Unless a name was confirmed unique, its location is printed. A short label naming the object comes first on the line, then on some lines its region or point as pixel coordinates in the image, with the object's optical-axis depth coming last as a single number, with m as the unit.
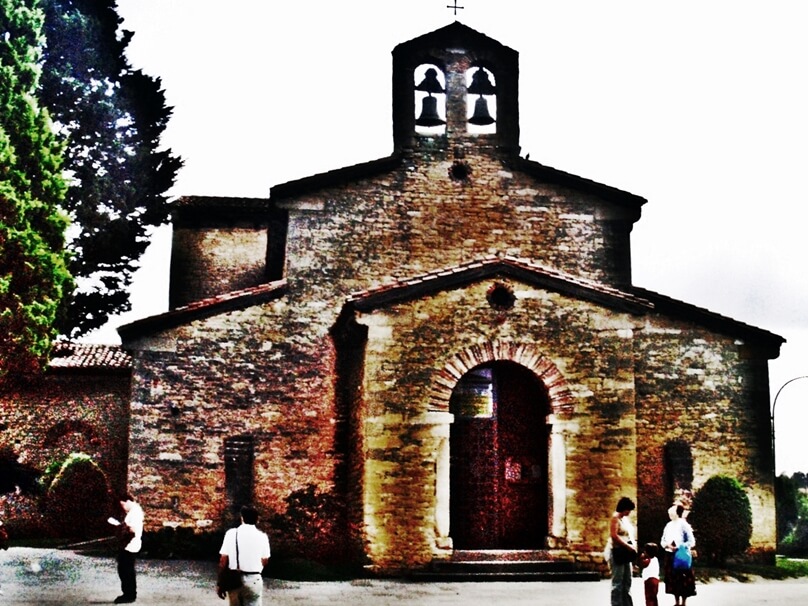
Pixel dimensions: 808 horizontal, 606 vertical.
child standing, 11.68
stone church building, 16.30
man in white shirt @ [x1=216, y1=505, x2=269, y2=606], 9.27
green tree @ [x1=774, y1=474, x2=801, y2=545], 41.82
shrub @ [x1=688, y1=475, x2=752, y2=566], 17.81
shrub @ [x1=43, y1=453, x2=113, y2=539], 22.14
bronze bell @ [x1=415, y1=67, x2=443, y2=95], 19.72
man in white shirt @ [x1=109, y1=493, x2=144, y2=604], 12.36
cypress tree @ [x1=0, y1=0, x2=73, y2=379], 19.61
